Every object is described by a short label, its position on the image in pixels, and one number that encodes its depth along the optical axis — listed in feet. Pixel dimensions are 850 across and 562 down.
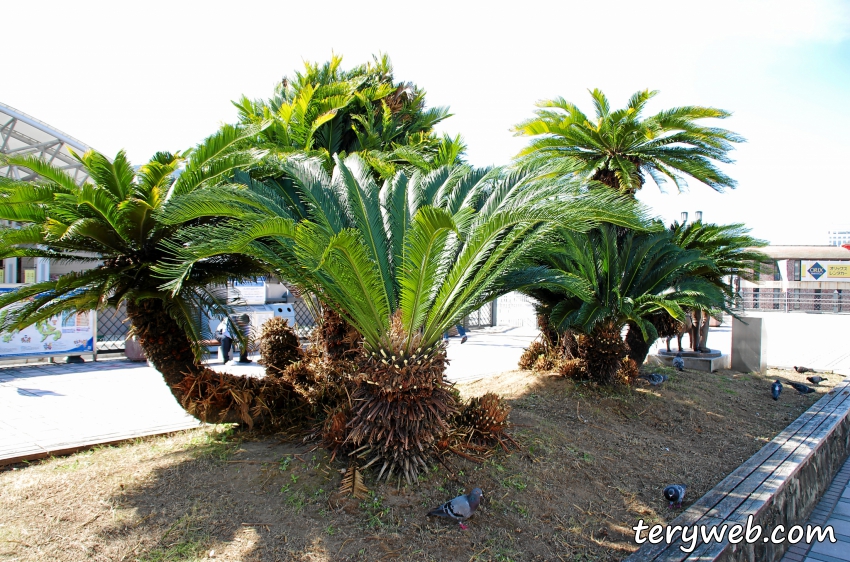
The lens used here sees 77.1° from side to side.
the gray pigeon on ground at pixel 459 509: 13.97
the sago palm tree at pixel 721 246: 31.58
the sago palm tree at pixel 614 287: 24.95
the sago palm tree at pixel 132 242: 15.78
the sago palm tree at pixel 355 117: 23.20
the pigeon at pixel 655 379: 29.14
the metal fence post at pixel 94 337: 38.11
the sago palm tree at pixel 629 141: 29.07
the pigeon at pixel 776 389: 30.94
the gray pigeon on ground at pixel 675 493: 16.37
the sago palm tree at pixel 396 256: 14.34
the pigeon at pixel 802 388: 32.18
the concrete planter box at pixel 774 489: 14.02
